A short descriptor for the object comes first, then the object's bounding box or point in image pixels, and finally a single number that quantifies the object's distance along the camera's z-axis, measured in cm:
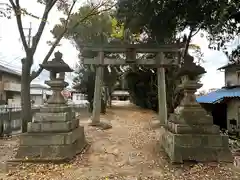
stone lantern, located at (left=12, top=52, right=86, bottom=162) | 460
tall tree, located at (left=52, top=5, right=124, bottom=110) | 1054
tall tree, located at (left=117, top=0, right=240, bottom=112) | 455
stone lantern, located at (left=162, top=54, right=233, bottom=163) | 441
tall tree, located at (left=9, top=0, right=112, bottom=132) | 749
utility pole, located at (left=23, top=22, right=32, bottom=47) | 967
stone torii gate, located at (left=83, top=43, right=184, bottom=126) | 806
